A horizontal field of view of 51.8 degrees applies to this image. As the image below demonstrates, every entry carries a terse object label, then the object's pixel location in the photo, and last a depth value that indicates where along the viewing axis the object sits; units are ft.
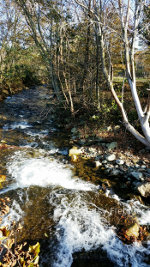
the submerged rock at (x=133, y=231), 11.48
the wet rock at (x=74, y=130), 28.50
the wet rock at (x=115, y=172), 18.04
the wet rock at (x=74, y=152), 21.19
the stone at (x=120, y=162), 19.44
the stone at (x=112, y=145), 22.19
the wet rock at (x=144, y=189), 14.96
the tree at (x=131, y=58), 15.94
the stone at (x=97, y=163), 19.75
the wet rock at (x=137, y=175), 16.82
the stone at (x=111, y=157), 20.42
